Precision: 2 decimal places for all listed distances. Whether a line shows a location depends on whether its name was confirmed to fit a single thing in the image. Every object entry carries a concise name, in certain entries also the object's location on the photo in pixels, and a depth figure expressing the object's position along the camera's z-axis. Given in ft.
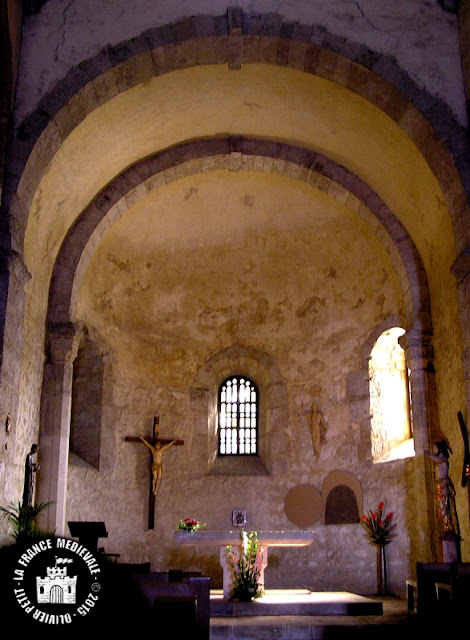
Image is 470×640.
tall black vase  39.55
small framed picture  44.62
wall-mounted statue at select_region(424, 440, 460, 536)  30.71
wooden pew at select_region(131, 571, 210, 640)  15.81
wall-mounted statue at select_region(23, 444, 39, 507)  32.78
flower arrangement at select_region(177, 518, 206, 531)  36.91
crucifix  44.37
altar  34.81
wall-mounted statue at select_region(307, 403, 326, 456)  45.01
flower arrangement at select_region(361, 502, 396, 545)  40.09
